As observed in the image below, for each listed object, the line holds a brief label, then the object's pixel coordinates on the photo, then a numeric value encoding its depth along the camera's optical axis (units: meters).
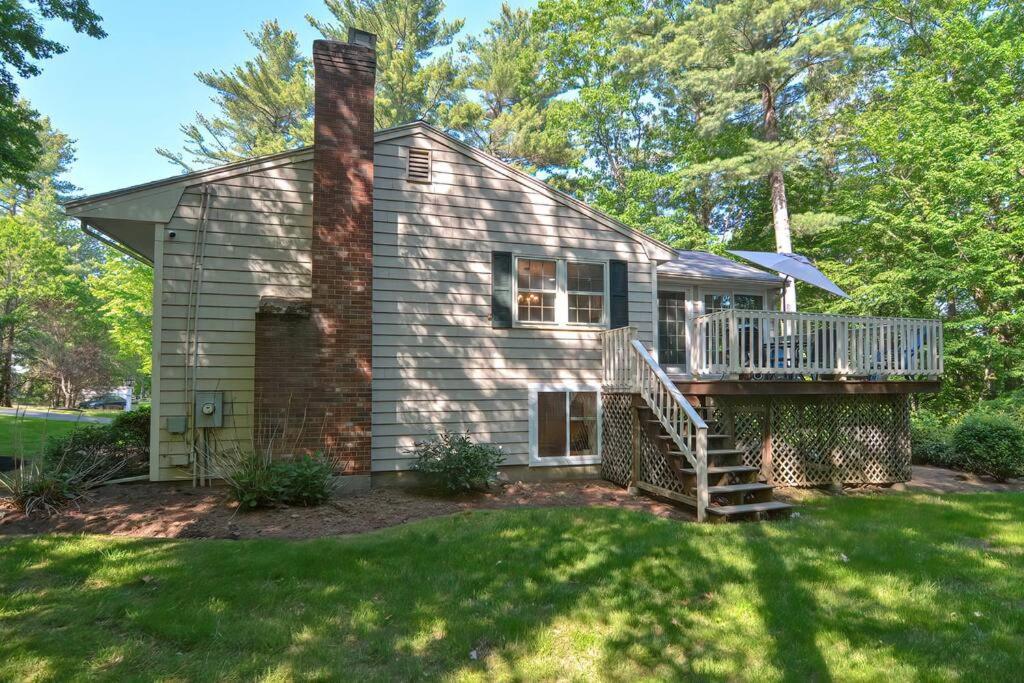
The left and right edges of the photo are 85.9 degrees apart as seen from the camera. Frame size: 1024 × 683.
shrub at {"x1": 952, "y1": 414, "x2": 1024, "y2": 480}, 9.49
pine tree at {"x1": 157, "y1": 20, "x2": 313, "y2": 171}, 24.47
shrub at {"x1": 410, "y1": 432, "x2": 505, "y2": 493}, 7.09
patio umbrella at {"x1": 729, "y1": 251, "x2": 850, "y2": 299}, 9.68
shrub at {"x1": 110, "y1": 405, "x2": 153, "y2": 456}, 8.26
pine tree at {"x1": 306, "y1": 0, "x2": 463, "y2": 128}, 23.30
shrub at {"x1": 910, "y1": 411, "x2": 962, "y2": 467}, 10.52
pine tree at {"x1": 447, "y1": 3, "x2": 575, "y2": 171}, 23.20
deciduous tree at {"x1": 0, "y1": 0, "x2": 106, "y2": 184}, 10.98
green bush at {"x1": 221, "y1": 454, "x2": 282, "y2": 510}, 5.84
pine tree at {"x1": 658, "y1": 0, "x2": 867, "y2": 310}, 16.67
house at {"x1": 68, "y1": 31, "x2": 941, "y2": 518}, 7.00
